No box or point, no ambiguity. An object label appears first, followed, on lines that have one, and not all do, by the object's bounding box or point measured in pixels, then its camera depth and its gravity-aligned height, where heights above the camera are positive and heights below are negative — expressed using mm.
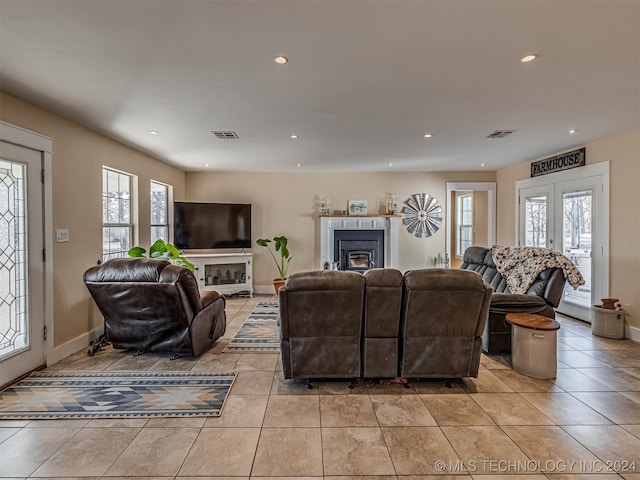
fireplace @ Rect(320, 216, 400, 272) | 6676 -108
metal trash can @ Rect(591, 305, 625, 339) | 3980 -1040
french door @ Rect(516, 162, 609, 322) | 4355 +204
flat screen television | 6090 +219
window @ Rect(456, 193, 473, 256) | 7582 +370
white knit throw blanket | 3631 -329
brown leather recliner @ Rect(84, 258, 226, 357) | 3059 -673
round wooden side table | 2889 -970
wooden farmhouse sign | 4660 +1133
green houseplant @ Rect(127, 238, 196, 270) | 4477 -209
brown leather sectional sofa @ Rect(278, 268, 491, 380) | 2586 -694
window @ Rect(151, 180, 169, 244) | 5664 +445
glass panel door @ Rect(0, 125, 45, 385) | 2801 -234
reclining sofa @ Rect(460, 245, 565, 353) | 3482 -715
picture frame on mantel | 6727 +586
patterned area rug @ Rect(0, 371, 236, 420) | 2396 -1266
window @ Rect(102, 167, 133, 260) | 4289 +309
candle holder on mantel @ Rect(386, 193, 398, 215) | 6719 +674
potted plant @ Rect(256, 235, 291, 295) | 6492 -362
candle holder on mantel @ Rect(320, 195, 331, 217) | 6727 +636
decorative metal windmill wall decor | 6766 +470
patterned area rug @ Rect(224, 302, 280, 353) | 3679 -1231
